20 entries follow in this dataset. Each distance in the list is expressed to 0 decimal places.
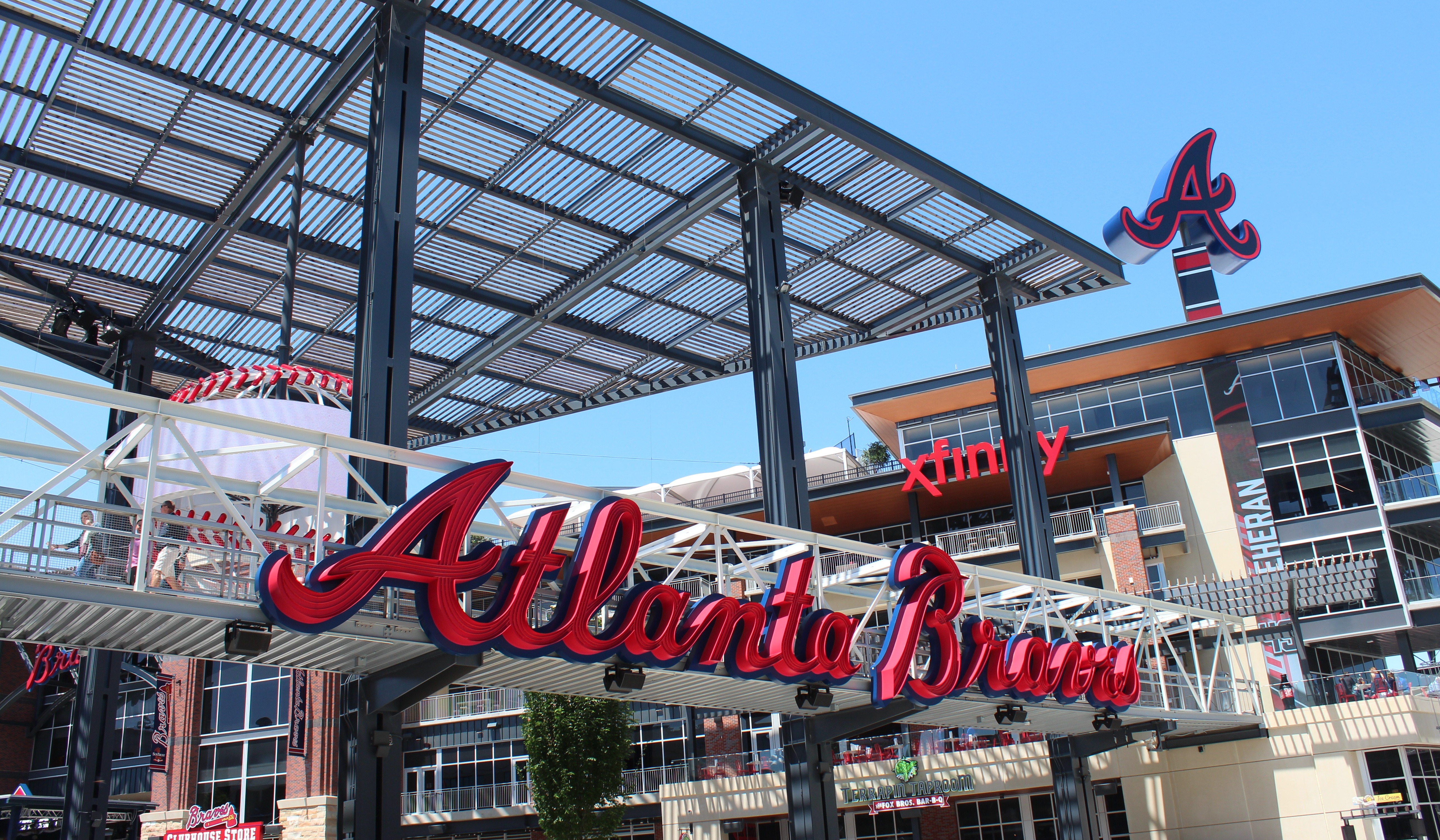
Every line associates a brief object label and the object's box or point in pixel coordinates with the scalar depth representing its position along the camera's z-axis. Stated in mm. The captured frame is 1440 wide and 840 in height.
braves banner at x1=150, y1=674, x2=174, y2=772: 49219
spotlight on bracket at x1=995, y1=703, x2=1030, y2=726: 24953
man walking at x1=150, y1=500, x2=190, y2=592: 13398
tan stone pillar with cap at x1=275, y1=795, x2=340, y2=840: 44844
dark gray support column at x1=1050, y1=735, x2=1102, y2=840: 29312
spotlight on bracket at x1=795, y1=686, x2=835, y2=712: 20438
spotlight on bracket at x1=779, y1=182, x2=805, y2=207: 27109
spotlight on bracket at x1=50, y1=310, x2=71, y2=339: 31125
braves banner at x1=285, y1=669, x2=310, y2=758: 45812
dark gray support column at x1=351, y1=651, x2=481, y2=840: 15992
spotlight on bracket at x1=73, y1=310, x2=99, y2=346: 31438
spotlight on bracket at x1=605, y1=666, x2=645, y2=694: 17422
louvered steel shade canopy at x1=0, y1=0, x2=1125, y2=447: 22734
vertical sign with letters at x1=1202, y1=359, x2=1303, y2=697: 47688
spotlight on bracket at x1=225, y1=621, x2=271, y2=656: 13281
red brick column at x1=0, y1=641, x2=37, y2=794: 60969
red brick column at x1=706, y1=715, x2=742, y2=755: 50125
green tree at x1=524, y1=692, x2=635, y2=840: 41531
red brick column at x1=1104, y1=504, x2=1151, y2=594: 45906
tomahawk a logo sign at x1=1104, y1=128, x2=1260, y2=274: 51750
